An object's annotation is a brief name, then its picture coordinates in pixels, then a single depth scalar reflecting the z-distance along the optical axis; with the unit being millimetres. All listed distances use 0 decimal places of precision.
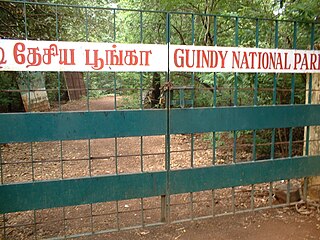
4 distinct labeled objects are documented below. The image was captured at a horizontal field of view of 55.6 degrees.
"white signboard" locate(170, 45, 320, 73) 2824
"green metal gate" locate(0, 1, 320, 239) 2562
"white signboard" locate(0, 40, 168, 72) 2404
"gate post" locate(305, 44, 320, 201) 3475
